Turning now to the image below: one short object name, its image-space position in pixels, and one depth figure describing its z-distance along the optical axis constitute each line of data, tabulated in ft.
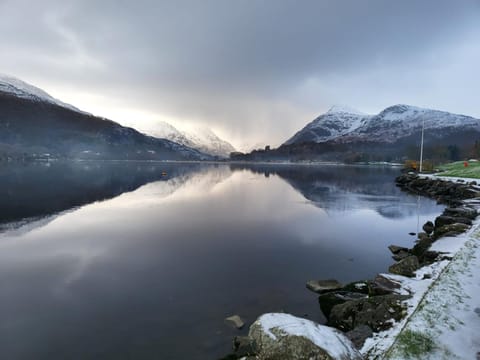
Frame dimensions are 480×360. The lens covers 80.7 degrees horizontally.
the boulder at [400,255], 53.90
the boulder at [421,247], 49.60
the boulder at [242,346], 24.05
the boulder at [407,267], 40.01
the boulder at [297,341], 18.35
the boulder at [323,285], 39.75
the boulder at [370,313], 26.86
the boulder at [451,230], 54.75
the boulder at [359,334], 24.00
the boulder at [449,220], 63.47
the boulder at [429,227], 72.62
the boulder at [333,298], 34.27
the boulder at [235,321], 31.43
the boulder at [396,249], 58.26
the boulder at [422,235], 66.72
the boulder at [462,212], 69.79
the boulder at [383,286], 32.94
